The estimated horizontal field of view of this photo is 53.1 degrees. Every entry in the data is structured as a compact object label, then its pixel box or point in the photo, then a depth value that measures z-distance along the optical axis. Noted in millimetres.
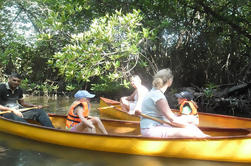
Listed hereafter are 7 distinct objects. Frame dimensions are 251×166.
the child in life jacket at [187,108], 4500
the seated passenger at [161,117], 3482
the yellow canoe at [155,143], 3713
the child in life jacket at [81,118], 4219
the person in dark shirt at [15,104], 5105
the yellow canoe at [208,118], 5569
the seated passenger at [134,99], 5895
